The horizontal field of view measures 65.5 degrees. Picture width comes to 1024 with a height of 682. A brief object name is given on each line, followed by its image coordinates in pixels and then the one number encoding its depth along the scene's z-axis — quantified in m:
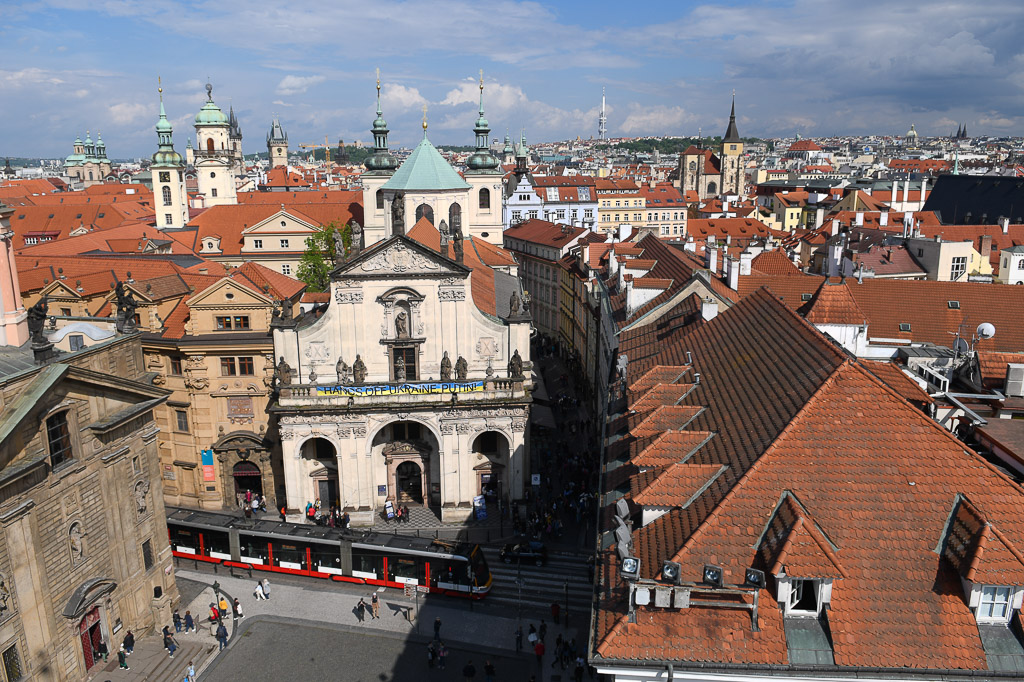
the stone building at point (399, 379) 42.03
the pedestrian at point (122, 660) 31.42
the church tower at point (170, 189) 110.50
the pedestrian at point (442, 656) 31.63
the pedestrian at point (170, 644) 32.53
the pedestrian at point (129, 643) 32.03
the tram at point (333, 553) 36.38
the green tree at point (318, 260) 74.94
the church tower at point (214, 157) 124.00
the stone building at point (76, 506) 26.53
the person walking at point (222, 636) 33.44
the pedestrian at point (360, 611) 34.66
